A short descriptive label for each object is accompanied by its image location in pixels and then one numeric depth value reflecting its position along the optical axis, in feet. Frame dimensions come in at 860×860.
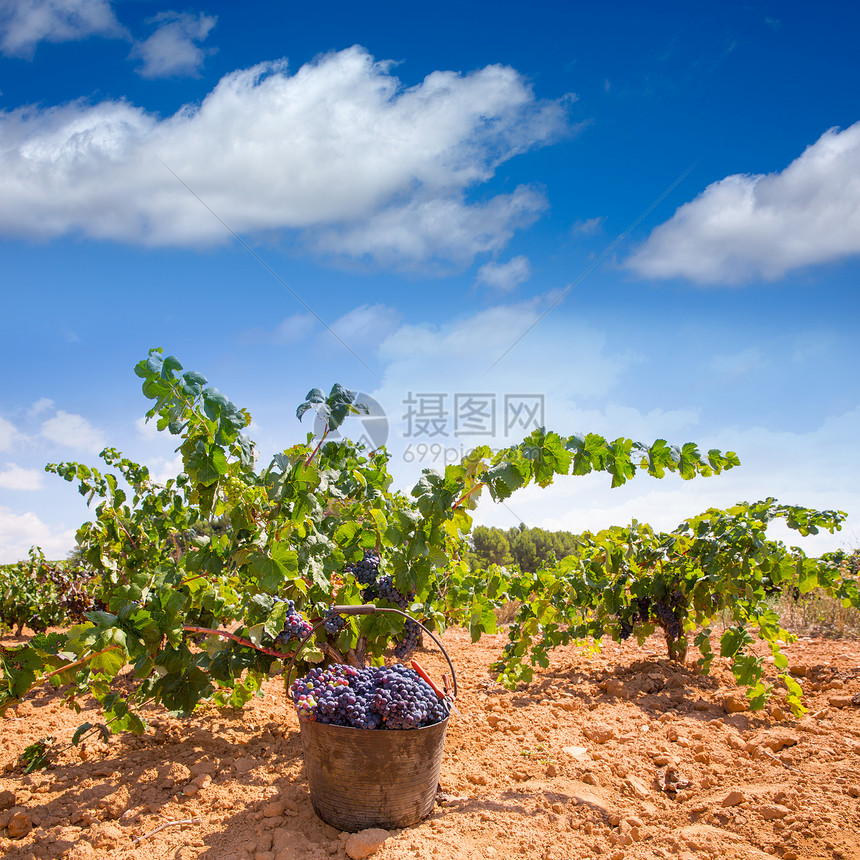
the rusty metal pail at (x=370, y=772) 8.39
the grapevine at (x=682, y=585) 14.76
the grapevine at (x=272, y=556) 9.46
